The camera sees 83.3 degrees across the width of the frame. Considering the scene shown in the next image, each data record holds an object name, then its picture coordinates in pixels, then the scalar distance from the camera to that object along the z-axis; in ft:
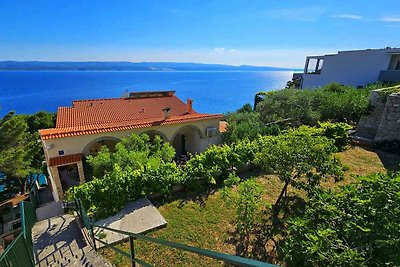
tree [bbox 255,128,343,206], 20.70
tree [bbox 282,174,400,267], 8.93
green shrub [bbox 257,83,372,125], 49.52
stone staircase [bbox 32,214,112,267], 16.43
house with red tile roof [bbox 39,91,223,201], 41.27
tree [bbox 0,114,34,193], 47.55
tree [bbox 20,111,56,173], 66.80
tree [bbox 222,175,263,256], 19.21
